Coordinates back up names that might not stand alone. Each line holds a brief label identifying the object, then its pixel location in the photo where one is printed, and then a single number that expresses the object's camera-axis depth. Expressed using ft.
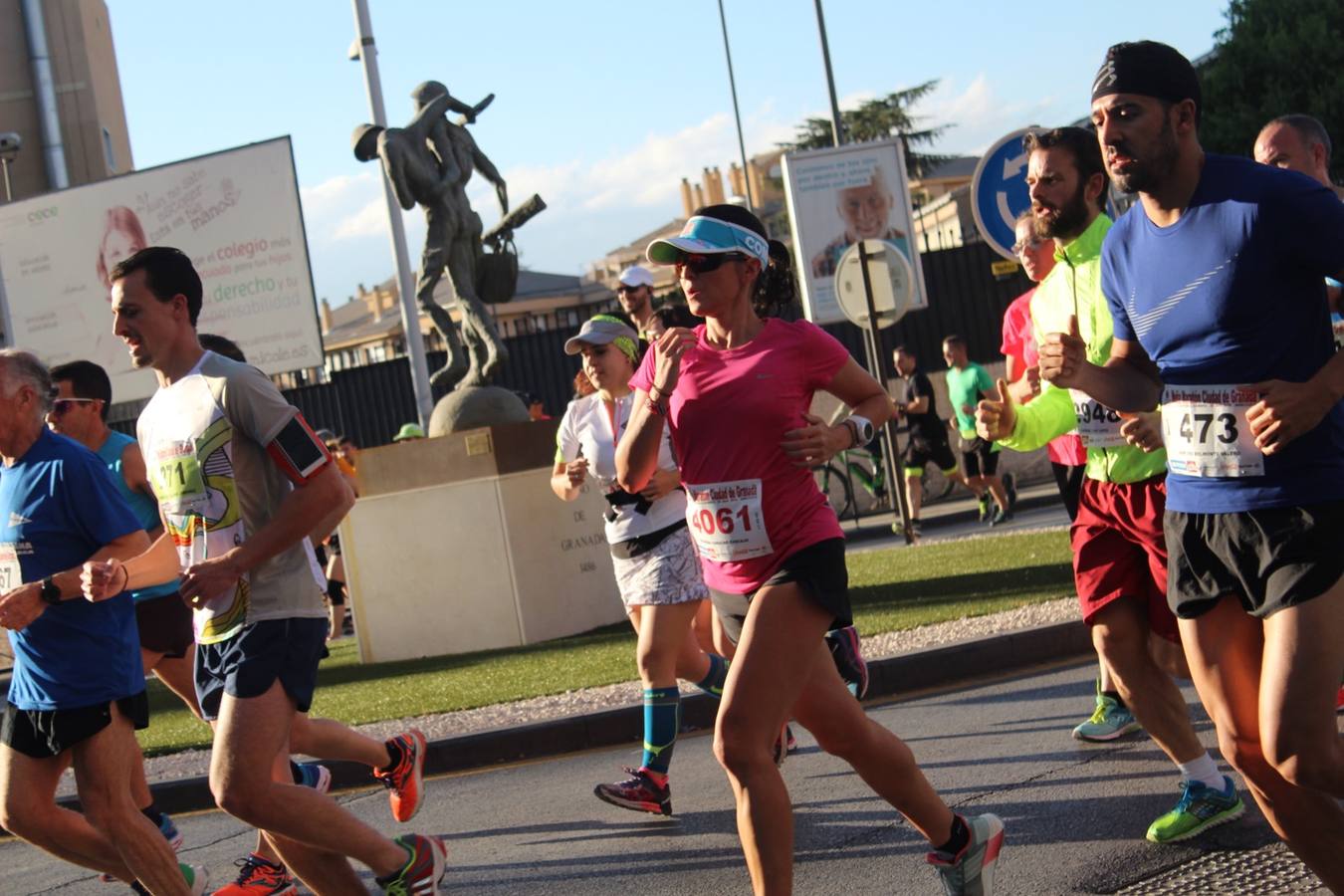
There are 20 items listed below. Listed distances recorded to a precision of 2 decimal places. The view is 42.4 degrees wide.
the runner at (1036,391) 19.85
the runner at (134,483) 21.77
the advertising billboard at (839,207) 75.31
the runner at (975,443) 56.90
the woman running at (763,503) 14.19
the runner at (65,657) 16.37
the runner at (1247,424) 11.95
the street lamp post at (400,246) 76.59
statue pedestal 43.27
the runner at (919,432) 62.13
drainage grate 14.84
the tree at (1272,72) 124.06
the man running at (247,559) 14.94
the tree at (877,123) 201.16
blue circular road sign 33.86
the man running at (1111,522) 17.13
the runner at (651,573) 21.45
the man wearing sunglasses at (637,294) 26.99
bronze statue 45.91
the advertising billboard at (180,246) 86.94
